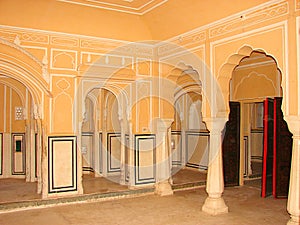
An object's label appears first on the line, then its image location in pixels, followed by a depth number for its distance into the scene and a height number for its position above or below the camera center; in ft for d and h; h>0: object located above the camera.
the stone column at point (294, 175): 12.77 -2.40
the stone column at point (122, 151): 23.11 -2.66
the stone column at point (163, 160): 21.54 -2.95
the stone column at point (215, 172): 16.88 -2.97
